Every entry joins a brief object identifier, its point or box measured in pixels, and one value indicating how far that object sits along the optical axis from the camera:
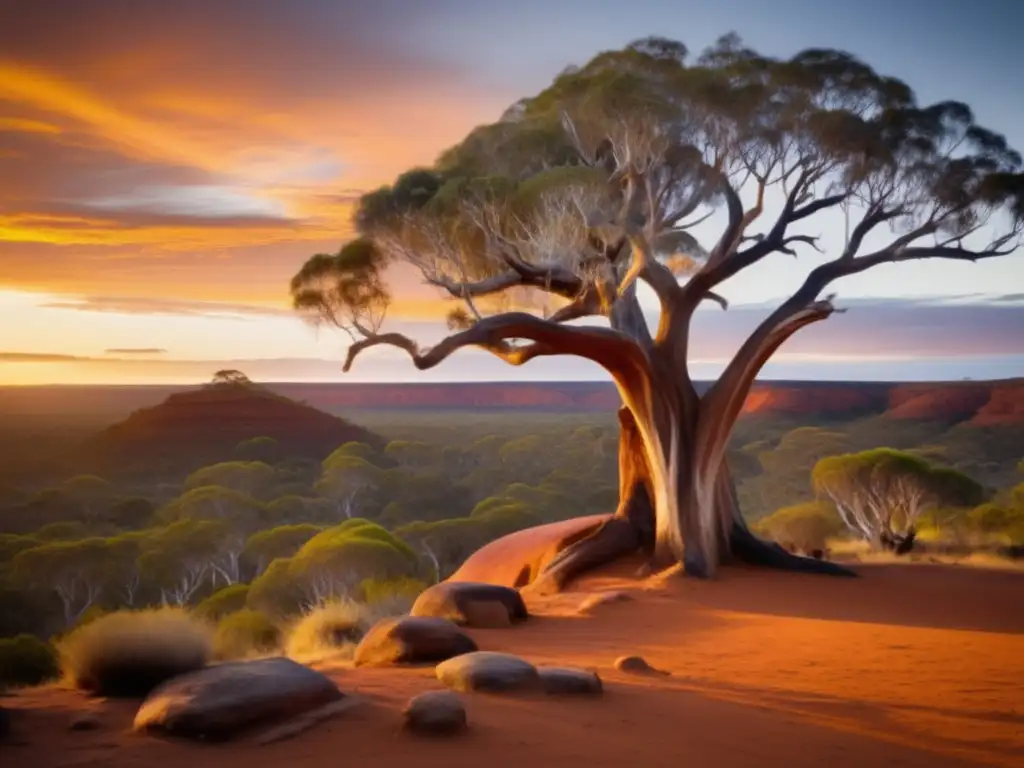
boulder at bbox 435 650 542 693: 6.88
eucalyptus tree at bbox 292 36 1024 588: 14.34
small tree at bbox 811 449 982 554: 26.69
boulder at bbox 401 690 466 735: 5.73
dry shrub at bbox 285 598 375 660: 10.57
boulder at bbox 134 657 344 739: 5.54
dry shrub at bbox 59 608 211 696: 6.41
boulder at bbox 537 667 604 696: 6.94
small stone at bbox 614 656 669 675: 8.04
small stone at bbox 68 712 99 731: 5.66
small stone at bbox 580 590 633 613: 11.96
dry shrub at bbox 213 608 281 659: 10.31
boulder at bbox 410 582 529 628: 10.48
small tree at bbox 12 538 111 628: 29.91
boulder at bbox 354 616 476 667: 7.95
